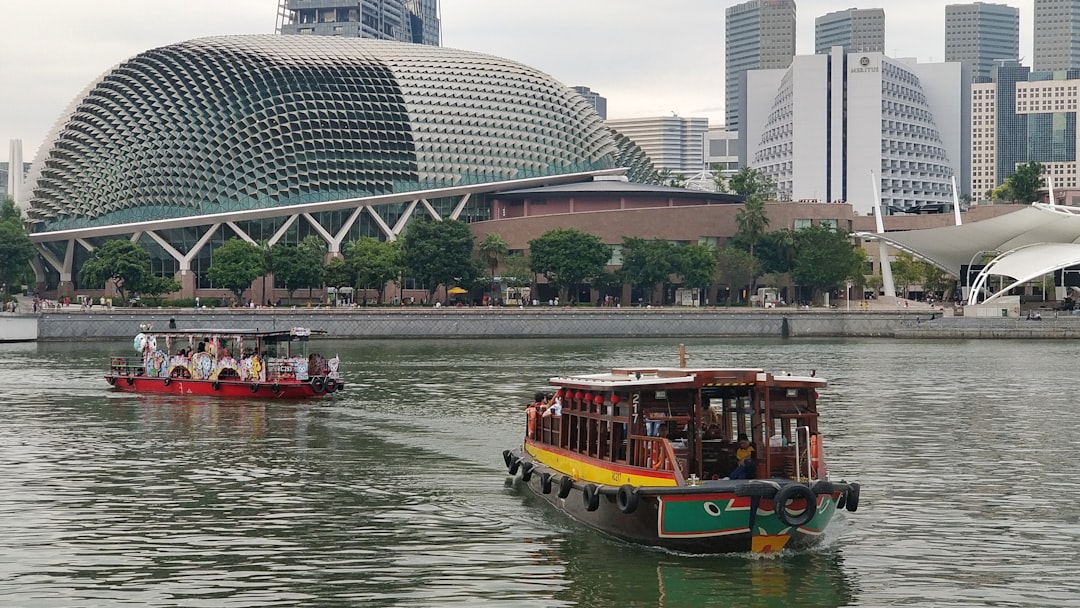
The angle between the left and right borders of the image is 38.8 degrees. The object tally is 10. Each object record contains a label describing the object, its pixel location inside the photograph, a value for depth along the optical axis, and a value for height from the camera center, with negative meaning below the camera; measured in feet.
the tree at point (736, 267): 471.21 +8.83
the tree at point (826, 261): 460.96 +10.49
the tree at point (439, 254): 442.09 +11.85
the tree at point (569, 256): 449.48 +11.64
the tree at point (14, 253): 460.96 +12.37
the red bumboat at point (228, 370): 194.29 -9.94
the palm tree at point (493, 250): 473.67 +14.03
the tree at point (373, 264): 437.99 +8.82
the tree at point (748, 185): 568.41 +41.81
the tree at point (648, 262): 453.58 +9.87
